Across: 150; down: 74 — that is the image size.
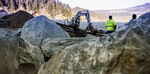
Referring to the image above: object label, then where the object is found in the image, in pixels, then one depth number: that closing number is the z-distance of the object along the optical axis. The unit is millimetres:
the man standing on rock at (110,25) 6266
